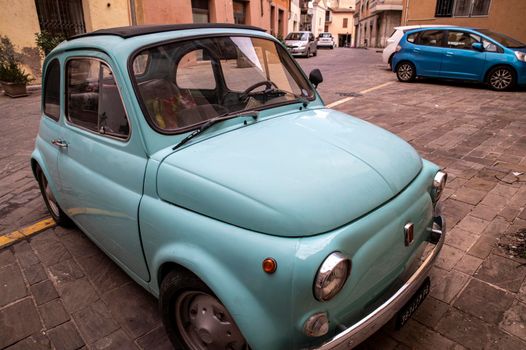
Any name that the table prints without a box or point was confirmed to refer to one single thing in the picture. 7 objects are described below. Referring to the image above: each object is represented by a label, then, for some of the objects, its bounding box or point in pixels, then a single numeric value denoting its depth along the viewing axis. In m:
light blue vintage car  1.66
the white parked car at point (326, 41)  39.59
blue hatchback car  10.48
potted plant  11.06
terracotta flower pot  11.10
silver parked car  22.23
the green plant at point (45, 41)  12.15
